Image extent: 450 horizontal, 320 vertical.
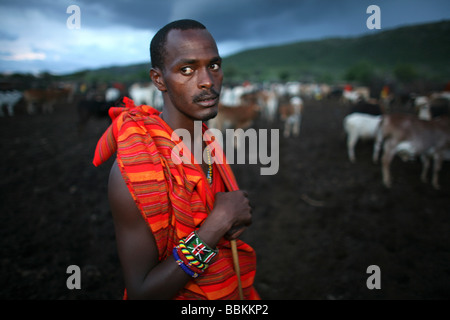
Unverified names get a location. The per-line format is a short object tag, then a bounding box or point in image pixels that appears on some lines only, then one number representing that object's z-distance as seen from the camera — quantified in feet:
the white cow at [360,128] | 24.63
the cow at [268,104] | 45.60
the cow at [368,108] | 30.22
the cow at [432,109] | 26.95
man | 3.18
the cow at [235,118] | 30.76
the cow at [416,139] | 17.98
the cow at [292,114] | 35.40
